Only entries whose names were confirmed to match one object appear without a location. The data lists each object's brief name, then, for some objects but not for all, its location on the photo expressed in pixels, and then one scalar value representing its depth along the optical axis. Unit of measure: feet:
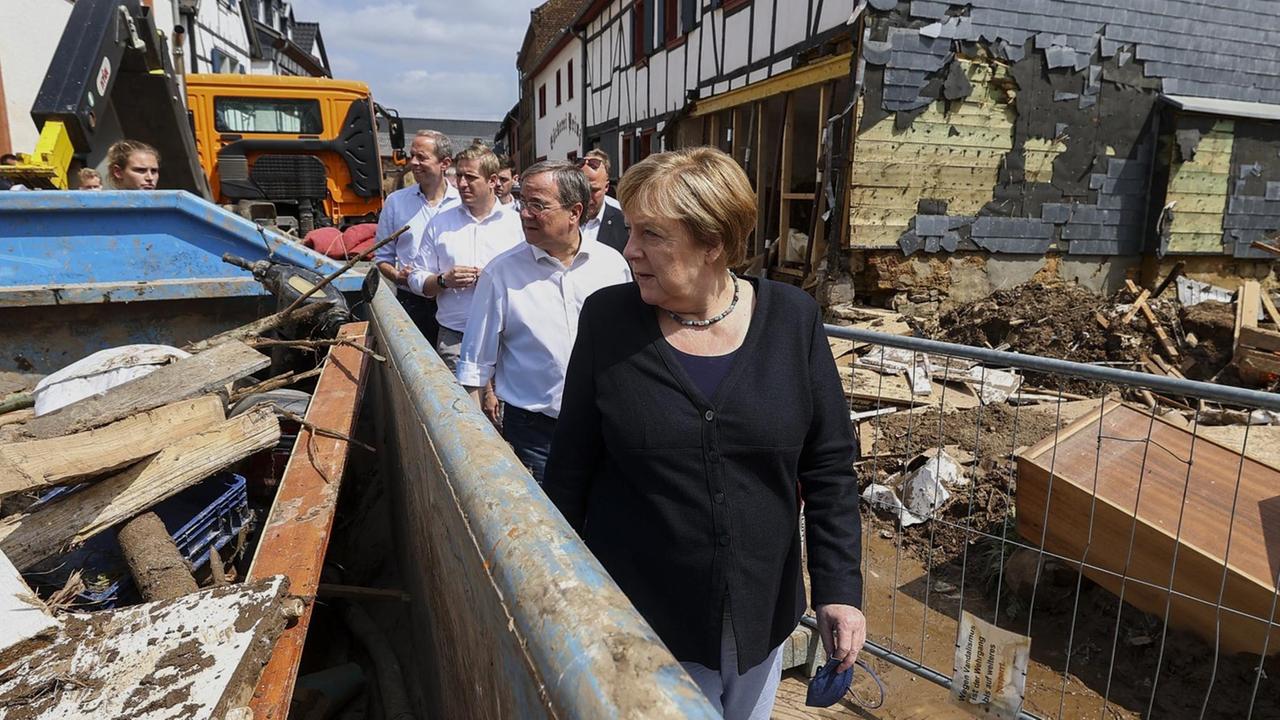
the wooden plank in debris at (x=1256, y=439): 18.08
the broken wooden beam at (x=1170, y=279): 34.50
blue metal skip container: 13.21
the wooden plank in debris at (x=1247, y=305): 28.89
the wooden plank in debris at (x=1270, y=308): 30.86
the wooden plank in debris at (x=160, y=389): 8.45
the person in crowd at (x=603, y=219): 15.55
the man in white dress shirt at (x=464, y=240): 14.14
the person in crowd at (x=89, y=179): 18.30
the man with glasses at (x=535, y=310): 9.84
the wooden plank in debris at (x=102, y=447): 7.41
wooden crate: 10.27
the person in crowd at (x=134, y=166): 15.67
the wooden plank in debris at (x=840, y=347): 24.57
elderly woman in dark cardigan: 5.45
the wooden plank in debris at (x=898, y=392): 21.18
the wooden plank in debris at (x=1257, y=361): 25.03
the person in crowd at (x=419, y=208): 16.06
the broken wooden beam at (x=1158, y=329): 28.55
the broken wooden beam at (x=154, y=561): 6.89
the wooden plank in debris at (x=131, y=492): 7.13
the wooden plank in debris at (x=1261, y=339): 25.45
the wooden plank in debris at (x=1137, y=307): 29.80
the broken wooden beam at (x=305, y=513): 5.41
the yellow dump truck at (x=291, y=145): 30.96
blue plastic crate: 7.41
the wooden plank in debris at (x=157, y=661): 4.75
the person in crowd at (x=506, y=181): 18.84
